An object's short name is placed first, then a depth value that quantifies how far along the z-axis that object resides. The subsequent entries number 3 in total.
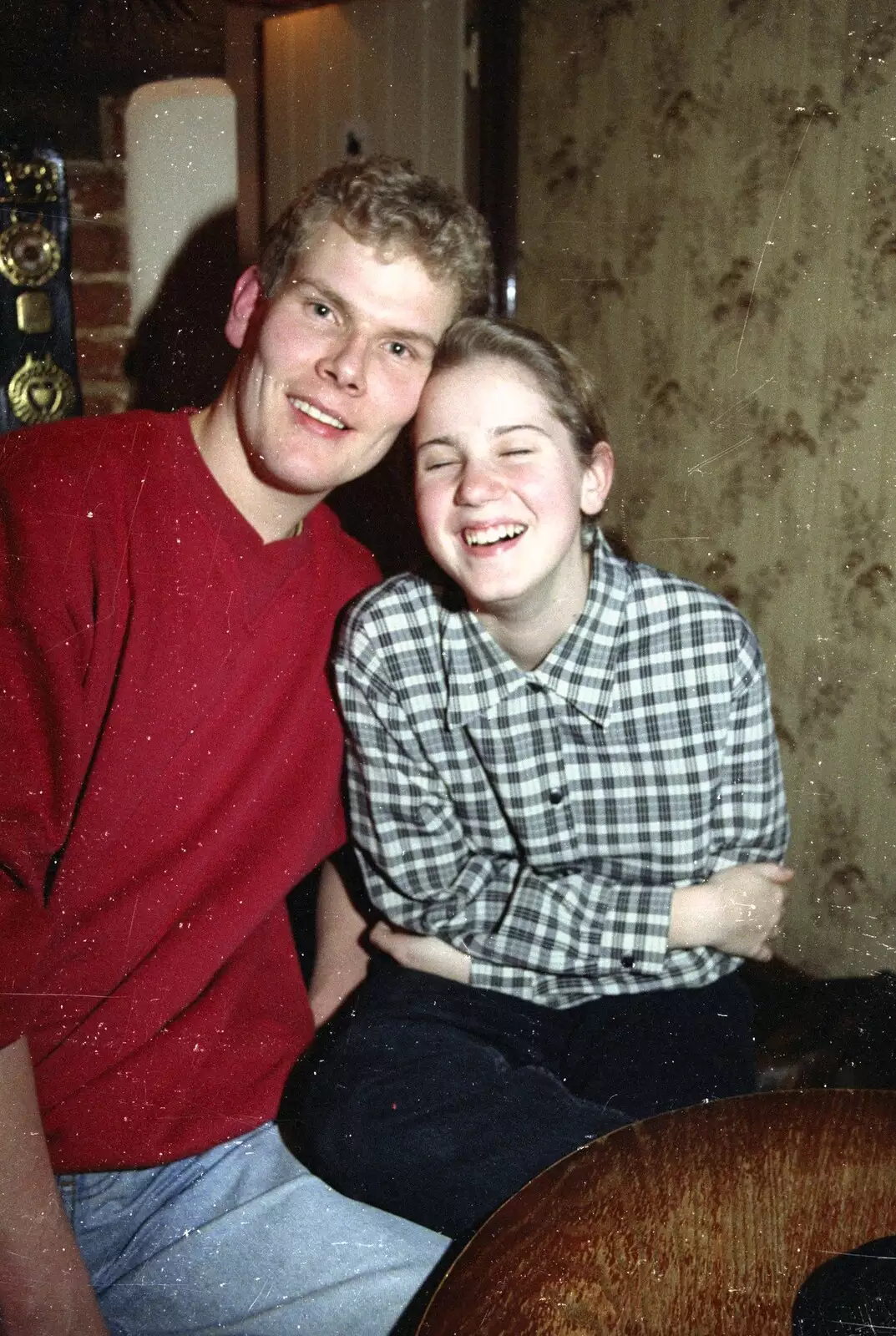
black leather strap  1.55
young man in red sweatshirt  1.05
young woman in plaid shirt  1.28
